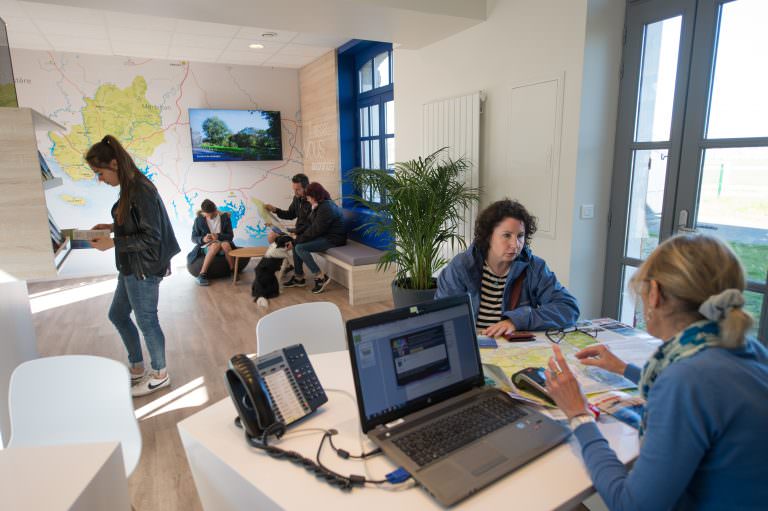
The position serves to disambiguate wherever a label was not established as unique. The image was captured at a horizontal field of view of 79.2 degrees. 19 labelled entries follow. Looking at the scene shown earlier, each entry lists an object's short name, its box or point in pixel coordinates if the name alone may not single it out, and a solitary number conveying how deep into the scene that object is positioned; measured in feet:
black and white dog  16.84
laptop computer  3.67
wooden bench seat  16.38
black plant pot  12.55
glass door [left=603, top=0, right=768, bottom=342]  8.13
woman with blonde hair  2.97
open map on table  4.99
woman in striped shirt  6.96
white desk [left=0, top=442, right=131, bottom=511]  3.36
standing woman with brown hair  8.85
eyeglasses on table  6.25
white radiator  12.62
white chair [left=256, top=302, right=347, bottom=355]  6.60
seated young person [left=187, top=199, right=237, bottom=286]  19.57
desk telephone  4.10
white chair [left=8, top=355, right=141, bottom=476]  5.42
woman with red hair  18.01
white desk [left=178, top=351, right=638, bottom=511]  3.39
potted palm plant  12.12
